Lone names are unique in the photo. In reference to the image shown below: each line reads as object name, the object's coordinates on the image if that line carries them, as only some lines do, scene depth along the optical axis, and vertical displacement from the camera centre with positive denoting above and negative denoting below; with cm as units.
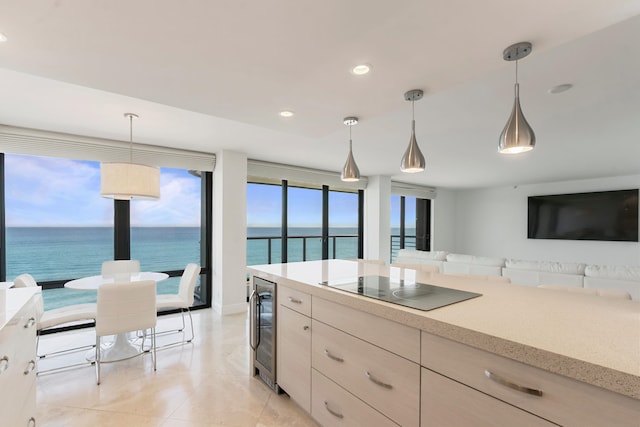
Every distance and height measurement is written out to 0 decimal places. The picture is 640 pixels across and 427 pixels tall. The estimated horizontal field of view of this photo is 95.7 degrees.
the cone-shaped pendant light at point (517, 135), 152 +42
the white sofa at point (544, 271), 288 -70
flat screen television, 556 -6
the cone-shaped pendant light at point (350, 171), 262 +37
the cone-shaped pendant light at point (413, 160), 205 +38
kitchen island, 79 -51
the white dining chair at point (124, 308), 228 -79
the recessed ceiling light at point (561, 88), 205 +90
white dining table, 259 -126
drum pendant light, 258 +28
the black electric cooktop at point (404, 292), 134 -42
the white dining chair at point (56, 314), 240 -90
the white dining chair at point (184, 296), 300 -93
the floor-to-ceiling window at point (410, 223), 740 -28
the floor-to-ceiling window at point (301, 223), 514 -20
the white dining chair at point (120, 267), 327 -64
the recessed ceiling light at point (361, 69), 152 +77
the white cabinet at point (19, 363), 108 -66
